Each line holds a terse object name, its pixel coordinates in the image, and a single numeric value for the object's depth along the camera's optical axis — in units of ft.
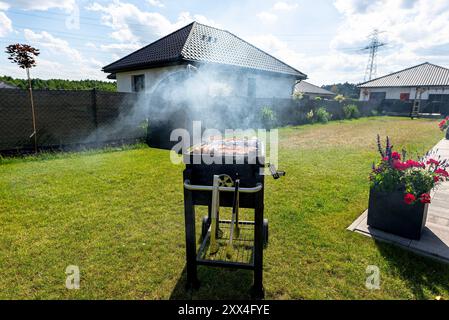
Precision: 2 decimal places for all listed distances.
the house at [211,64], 38.99
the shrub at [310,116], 49.43
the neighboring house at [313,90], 108.99
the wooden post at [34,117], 21.01
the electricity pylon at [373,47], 165.17
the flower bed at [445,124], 32.23
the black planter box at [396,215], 8.63
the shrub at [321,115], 51.52
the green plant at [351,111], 61.87
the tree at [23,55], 19.79
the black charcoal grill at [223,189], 6.25
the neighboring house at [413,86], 80.79
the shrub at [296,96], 59.84
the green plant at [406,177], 8.43
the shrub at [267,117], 38.40
